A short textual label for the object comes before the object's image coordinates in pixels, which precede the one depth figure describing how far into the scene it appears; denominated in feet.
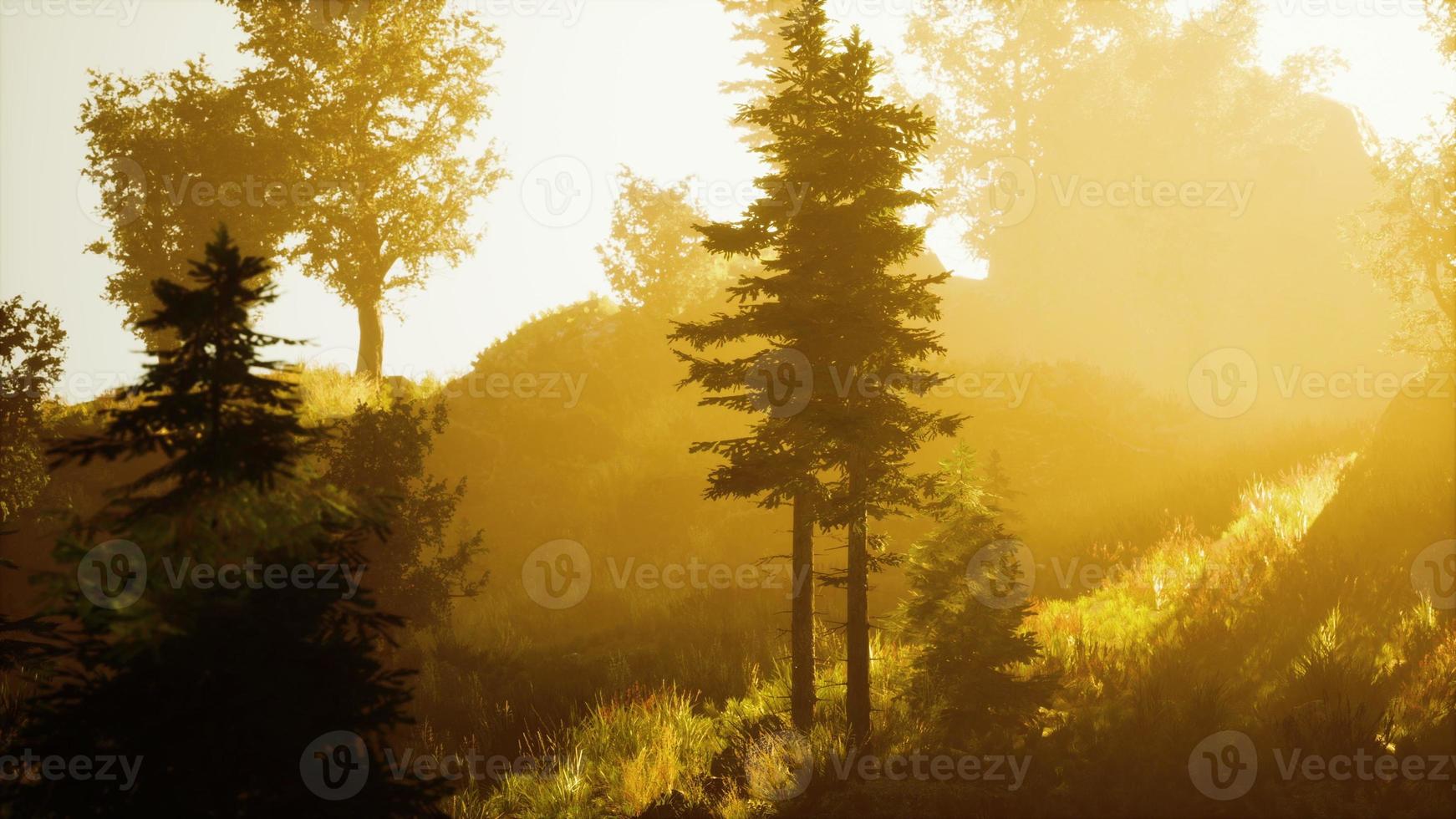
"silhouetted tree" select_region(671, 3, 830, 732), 35.55
